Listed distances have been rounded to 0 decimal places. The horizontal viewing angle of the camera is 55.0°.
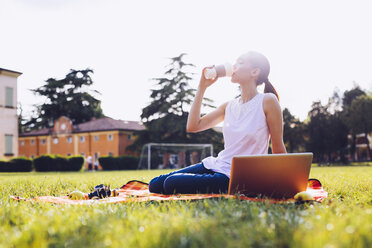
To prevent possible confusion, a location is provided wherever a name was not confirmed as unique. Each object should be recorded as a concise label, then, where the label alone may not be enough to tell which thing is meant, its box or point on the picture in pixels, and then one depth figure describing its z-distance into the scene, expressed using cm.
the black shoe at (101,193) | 364
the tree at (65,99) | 4812
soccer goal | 2878
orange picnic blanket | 289
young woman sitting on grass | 333
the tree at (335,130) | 3856
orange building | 4128
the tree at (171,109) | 3228
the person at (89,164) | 3369
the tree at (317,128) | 3872
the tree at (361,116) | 3044
